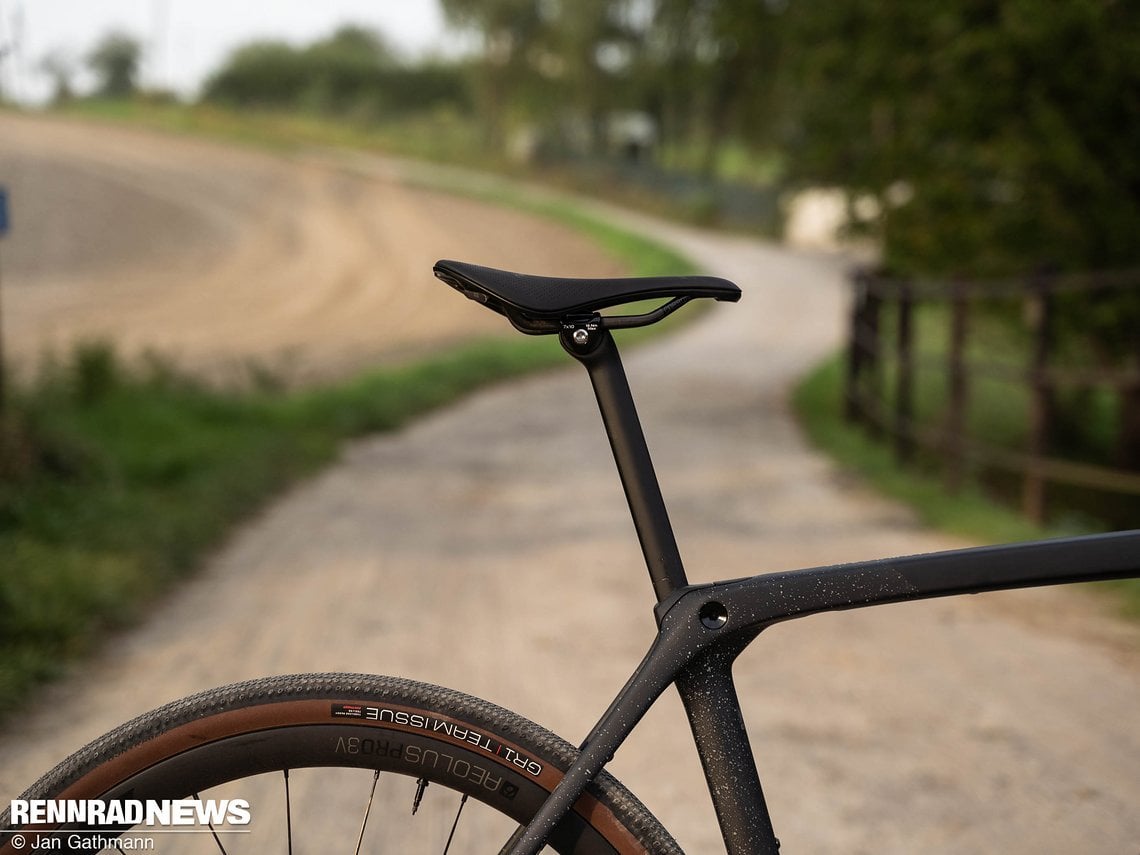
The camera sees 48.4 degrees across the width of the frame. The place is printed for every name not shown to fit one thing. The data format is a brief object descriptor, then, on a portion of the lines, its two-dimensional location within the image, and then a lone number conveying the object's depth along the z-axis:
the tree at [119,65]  35.62
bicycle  1.40
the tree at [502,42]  43.66
